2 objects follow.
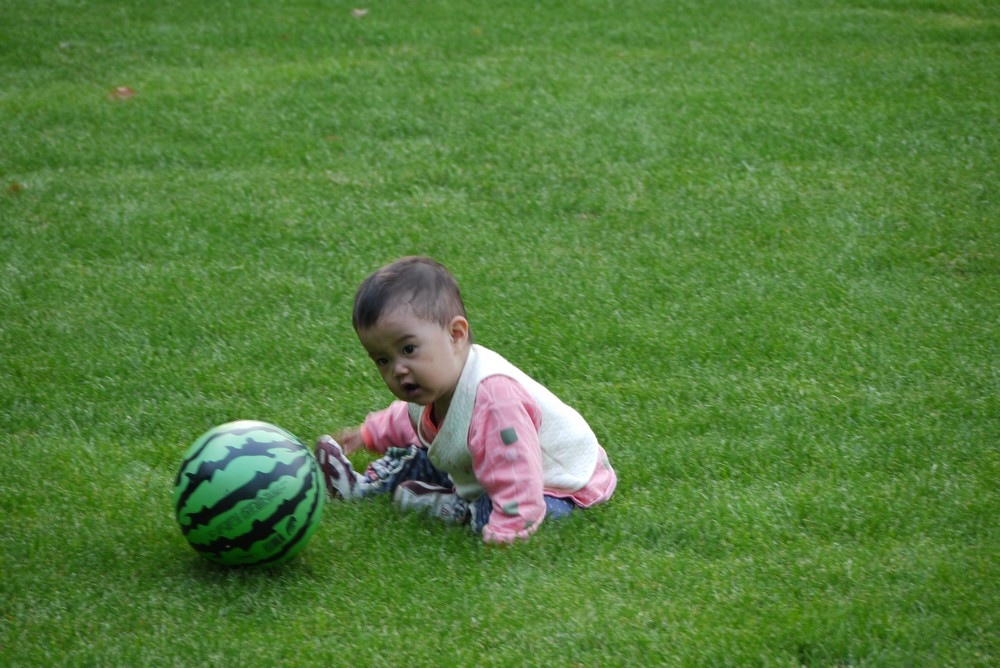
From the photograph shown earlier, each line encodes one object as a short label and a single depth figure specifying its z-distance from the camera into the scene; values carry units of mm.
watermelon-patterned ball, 7414
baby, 8055
